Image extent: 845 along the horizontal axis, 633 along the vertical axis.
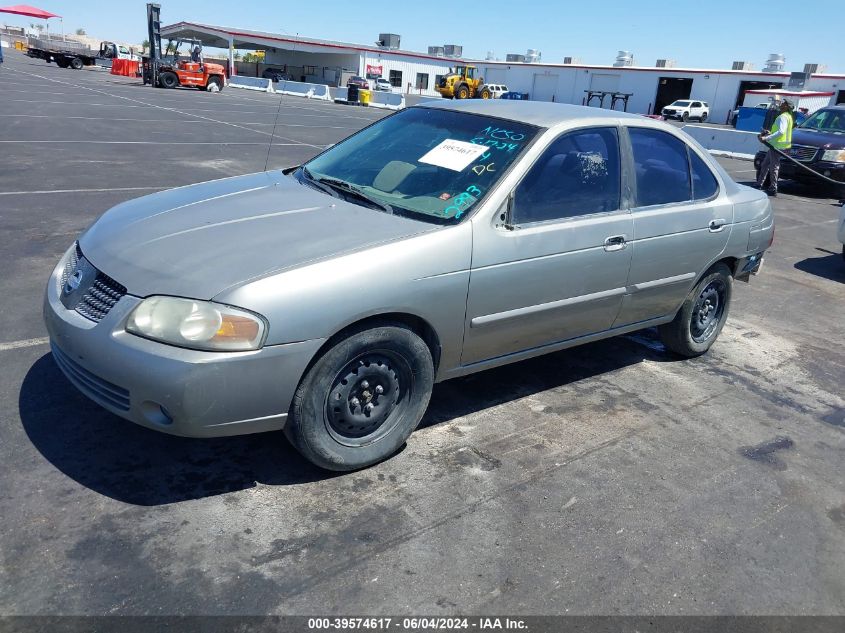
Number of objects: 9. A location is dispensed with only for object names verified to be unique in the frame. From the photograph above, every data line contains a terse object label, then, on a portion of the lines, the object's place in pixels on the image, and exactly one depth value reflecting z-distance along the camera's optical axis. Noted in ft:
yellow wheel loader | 152.35
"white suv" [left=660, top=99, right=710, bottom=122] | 150.20
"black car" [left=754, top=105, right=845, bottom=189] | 44.75
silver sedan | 9.11
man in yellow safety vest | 42.78
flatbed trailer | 156.35
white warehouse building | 165.58
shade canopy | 224.94
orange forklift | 111.14
